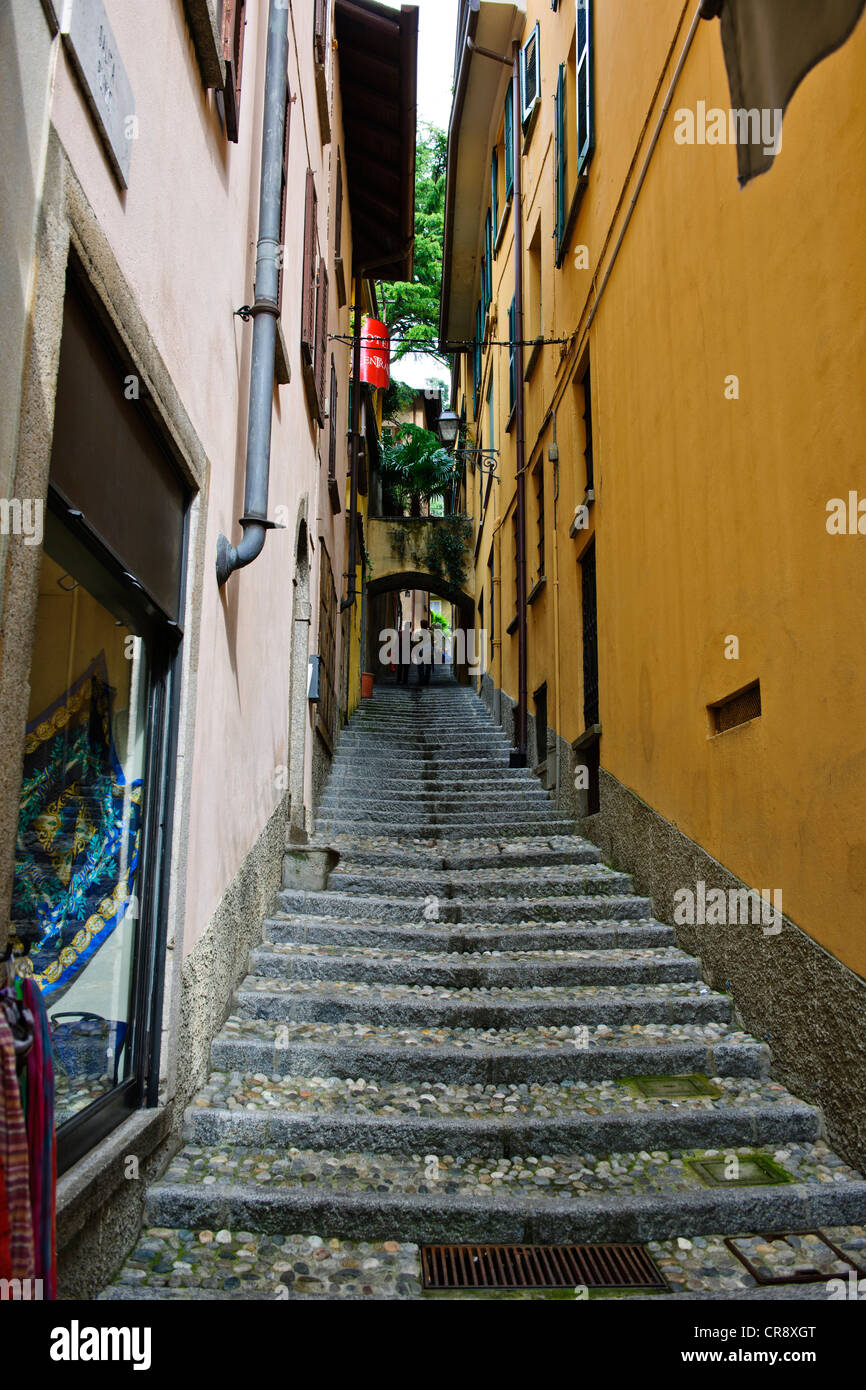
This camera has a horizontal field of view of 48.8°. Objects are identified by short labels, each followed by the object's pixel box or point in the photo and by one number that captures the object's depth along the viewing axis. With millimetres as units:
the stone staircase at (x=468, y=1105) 3158
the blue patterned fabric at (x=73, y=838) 2545
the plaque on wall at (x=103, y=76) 2285
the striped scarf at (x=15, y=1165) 1738
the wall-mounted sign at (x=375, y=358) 14039
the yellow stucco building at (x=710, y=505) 3451
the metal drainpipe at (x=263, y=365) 4266
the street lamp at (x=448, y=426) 14148
